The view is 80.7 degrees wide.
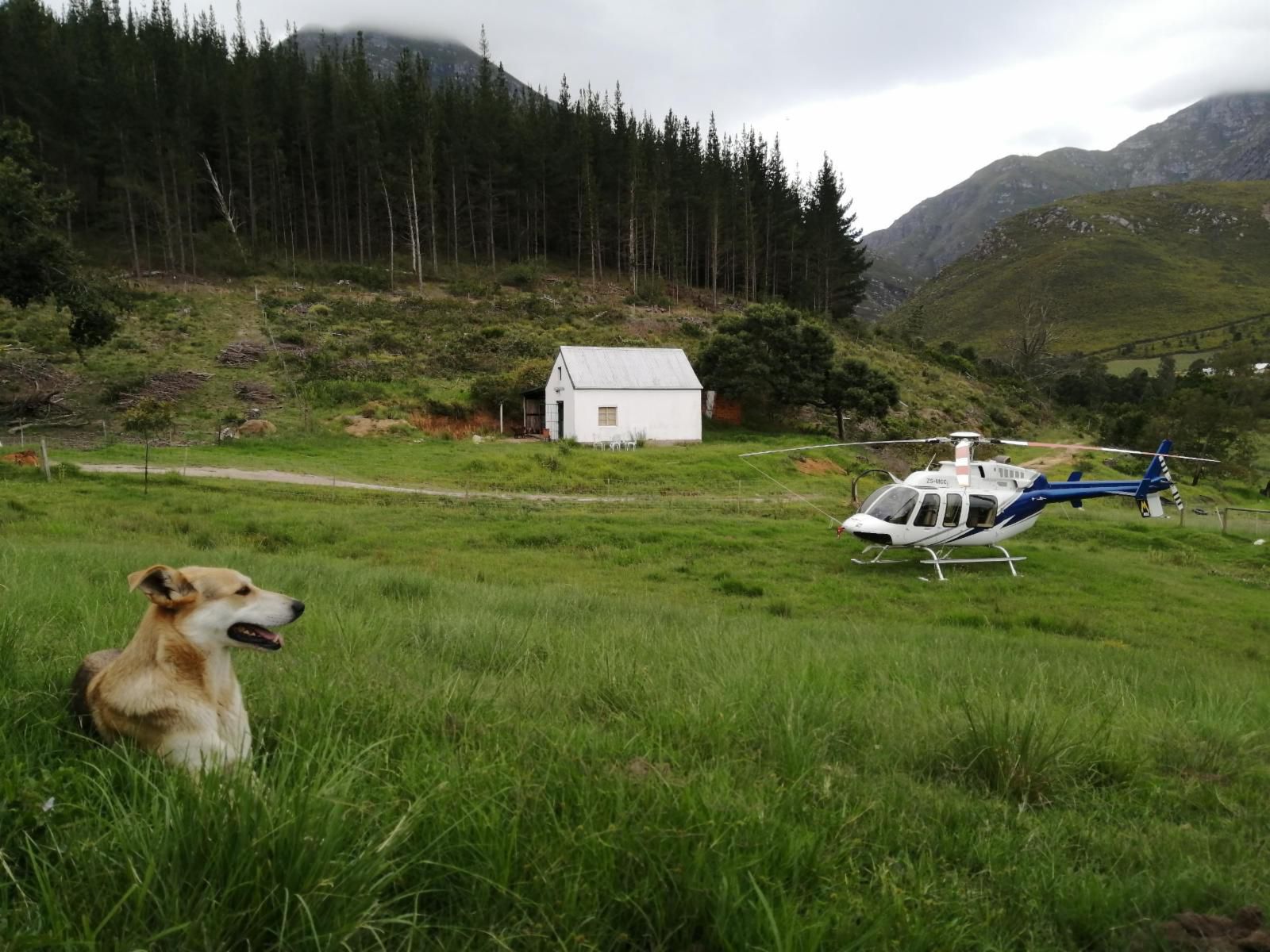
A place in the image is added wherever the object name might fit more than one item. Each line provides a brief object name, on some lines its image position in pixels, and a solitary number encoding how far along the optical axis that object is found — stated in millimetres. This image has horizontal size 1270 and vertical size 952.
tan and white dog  2646
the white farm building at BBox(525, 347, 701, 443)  36688
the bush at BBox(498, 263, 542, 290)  66438
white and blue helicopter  14938
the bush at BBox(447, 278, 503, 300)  61188
